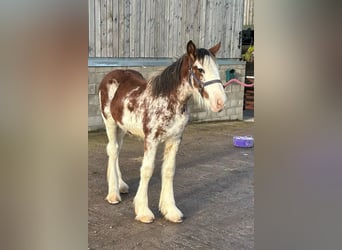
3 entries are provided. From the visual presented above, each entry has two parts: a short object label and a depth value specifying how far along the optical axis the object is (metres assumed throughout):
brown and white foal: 2.43
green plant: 7.08
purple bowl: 4.96
